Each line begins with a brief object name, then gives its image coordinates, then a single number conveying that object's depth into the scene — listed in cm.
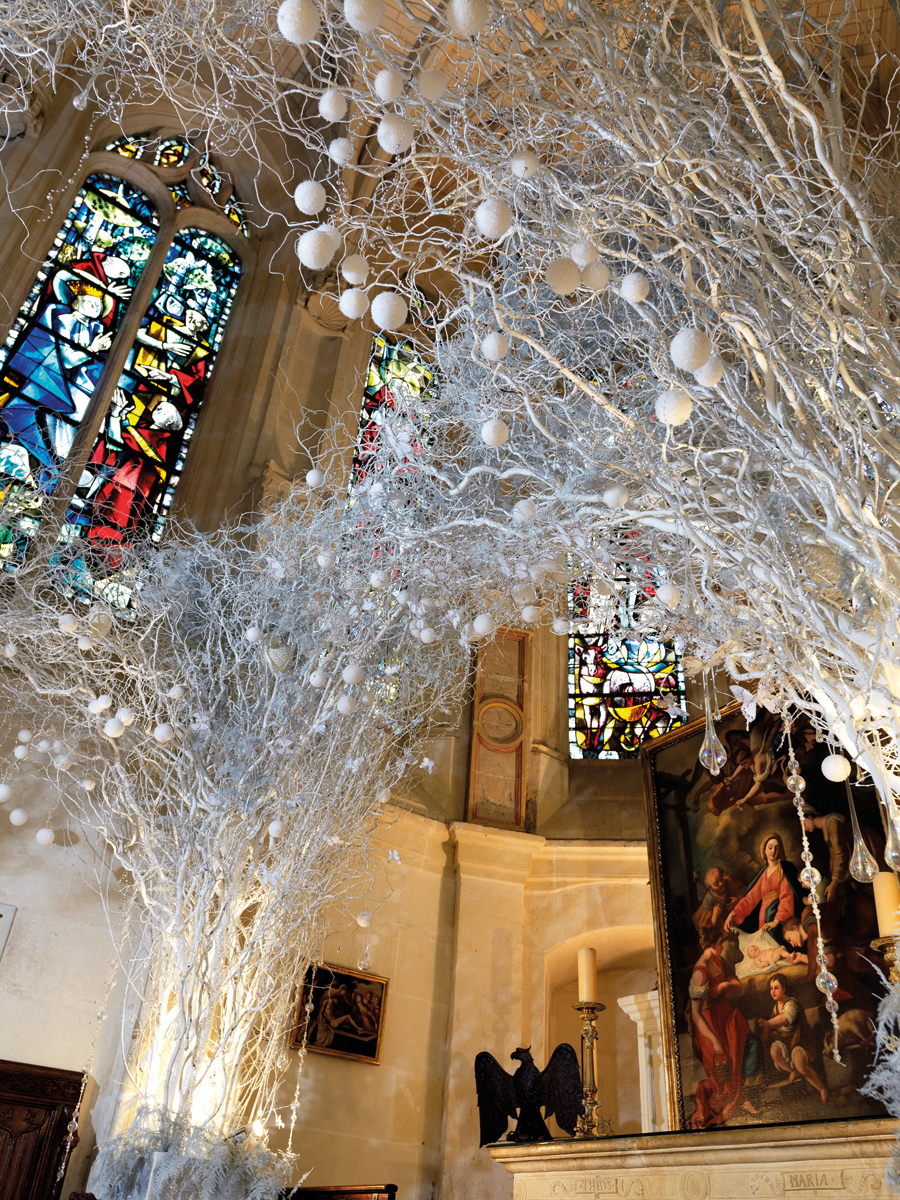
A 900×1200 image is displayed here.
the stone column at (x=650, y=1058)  651
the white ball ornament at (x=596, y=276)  220
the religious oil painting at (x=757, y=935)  469
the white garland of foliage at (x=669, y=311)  216
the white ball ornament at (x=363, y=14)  184
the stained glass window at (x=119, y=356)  657
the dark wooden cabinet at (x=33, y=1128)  483
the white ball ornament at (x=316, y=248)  199
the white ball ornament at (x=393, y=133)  195
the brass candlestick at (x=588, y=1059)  525
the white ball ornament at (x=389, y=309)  204
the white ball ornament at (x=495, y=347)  226
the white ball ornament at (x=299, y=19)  184
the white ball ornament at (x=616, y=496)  280
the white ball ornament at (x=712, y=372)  203
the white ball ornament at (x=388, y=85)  194
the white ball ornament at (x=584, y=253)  212
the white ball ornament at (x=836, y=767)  233
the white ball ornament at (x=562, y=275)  199
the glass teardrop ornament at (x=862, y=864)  237
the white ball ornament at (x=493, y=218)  197
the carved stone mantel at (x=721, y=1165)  367
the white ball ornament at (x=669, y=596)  276
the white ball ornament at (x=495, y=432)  255
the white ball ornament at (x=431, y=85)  196
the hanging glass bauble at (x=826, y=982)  284
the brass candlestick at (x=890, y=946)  256
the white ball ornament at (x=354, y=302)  213
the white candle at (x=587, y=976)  550
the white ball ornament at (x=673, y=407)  220
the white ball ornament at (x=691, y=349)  200
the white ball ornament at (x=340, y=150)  222
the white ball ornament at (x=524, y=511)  309
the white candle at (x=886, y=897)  344
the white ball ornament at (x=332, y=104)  200
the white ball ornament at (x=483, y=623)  340
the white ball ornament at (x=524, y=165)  220
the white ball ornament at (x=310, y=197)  205
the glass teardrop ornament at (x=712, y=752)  265
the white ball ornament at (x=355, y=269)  218
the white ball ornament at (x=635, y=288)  209
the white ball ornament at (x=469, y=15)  188
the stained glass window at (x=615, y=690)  836
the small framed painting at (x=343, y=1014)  620
